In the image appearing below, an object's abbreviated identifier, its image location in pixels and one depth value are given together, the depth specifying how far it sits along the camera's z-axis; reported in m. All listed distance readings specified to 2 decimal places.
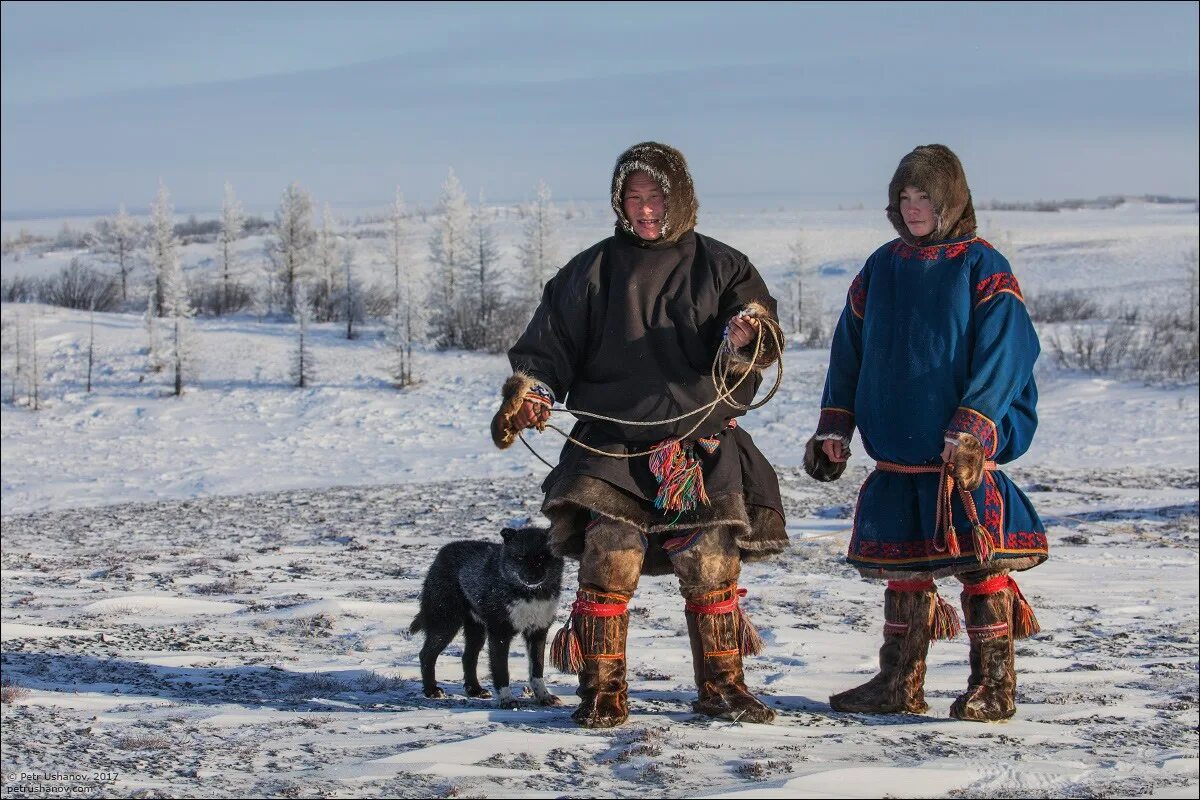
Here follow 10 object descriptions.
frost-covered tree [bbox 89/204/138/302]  47.56
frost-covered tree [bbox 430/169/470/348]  38.53
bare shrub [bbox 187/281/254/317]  39.78
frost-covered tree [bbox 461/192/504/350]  30.64
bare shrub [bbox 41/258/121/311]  38.69
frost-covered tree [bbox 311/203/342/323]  40.91
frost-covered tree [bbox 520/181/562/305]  37.97
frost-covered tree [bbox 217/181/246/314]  44.94
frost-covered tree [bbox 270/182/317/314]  43.81
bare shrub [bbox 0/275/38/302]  38.43
